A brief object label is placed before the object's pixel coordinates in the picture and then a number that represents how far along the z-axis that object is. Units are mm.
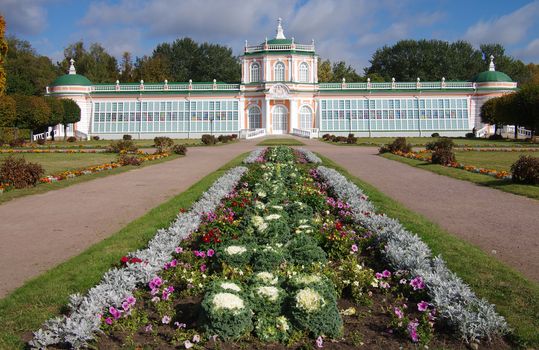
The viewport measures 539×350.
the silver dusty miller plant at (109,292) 4410
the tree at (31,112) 48438
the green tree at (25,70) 64206
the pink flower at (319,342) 4410
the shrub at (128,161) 22359
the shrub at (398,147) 29156
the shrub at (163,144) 29688
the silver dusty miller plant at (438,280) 4590
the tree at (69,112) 58656
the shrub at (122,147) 29062
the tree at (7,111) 45719
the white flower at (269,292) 4969
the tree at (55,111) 53531
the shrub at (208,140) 42156
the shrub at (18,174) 14414
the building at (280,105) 64500
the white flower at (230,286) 5043
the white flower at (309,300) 4707
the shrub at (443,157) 21844
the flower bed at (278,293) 4586
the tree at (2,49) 35406
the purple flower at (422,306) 5012
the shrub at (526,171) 14672
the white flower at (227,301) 4645
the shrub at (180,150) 29508
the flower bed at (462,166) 16848
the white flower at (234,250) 6406
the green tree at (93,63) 80062
